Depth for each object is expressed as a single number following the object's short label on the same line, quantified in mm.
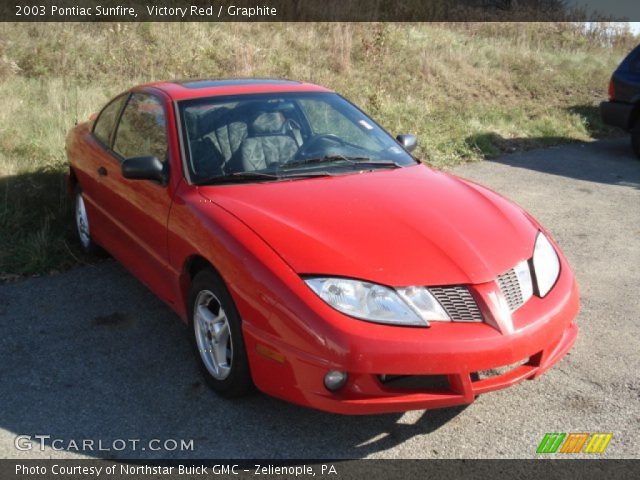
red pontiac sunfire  2924
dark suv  9820
